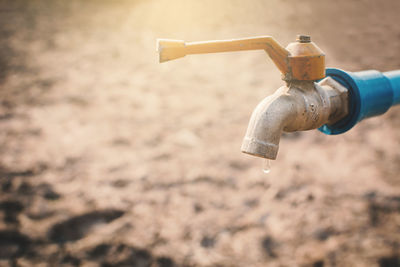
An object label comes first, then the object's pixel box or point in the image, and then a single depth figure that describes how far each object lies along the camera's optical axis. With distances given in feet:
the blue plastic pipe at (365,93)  1.39
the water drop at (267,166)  1.45
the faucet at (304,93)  1.30
